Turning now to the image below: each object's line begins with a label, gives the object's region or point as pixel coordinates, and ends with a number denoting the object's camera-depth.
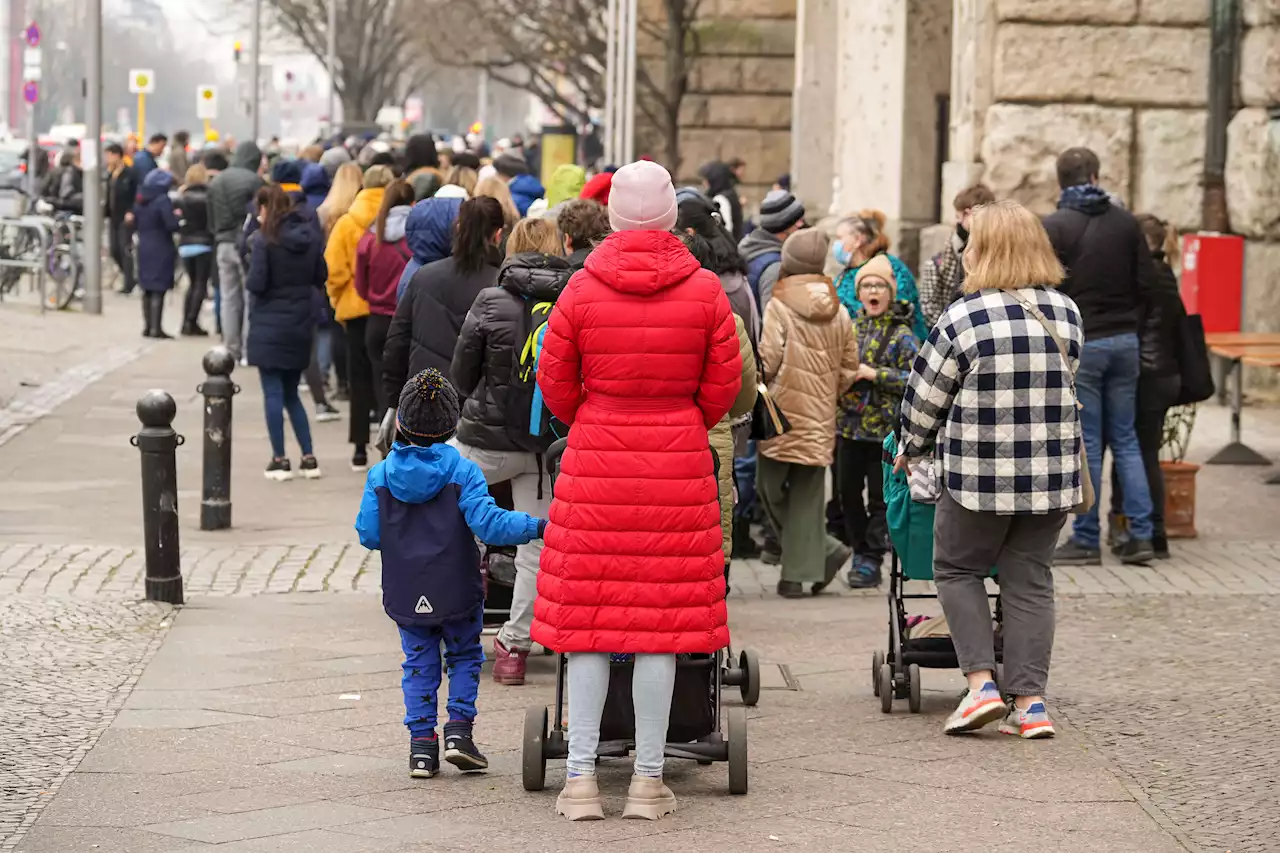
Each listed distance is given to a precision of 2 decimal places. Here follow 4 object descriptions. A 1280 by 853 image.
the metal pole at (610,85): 29.39
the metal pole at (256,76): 43.80
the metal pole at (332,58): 57.53
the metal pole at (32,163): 32.19
